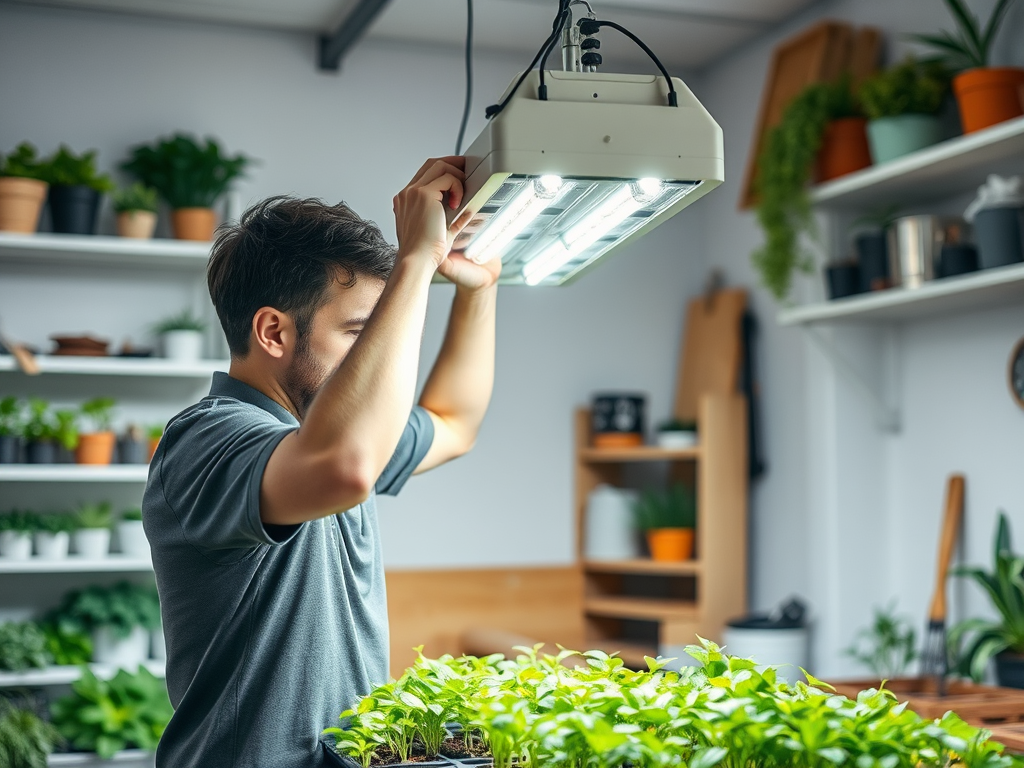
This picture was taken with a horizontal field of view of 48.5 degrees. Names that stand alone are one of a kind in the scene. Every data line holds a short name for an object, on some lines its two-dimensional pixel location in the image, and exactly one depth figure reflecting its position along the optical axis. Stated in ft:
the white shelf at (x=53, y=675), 11.08
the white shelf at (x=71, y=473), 11.23
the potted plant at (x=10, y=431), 11.37
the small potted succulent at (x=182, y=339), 12.14
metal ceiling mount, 11.63
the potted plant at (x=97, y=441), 11.74
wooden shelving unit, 12.68
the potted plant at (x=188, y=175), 12.19
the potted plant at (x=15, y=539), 11.30
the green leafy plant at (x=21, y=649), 11.00
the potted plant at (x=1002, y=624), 9.13
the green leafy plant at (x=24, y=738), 10.19
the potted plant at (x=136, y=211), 12.07
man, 3.89
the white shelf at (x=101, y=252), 11.53
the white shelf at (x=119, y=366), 11.52
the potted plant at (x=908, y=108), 10.22
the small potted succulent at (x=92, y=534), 11.68
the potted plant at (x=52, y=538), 11.49
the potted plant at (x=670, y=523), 13.12
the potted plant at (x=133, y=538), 11.86
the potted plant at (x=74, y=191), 11.81
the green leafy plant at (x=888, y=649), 10.69
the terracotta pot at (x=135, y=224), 12.06
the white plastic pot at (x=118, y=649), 11.61
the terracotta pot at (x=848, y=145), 11.03
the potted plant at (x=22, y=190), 11.46
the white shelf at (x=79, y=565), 11.21
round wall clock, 9.79
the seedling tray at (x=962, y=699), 7.89
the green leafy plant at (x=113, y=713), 11.02
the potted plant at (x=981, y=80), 9.32
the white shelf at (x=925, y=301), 9.02
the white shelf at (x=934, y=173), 9.04
